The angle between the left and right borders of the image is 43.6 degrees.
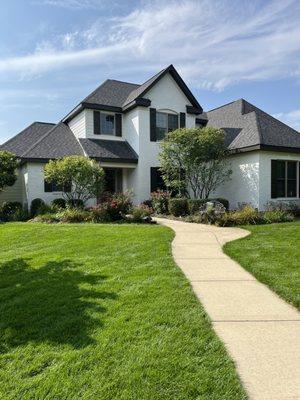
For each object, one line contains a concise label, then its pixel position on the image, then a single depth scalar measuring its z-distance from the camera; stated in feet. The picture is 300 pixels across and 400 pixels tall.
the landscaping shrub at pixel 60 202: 59.93
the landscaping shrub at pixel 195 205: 53.31
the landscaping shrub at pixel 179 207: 54.54
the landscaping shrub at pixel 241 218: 43.46
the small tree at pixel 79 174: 51.87
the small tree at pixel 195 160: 54.80
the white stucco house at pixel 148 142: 57.16
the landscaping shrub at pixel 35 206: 59.06
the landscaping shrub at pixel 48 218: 49.32
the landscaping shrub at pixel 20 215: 57.70
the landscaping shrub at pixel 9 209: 59.47
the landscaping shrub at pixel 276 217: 45.41
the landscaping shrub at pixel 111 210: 48.01
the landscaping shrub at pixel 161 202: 57.93
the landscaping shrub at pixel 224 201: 56.72
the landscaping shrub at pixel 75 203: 55.57
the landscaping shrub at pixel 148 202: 63.15
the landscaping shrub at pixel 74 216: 48.24
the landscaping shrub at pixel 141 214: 47.01
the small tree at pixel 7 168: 60.23
